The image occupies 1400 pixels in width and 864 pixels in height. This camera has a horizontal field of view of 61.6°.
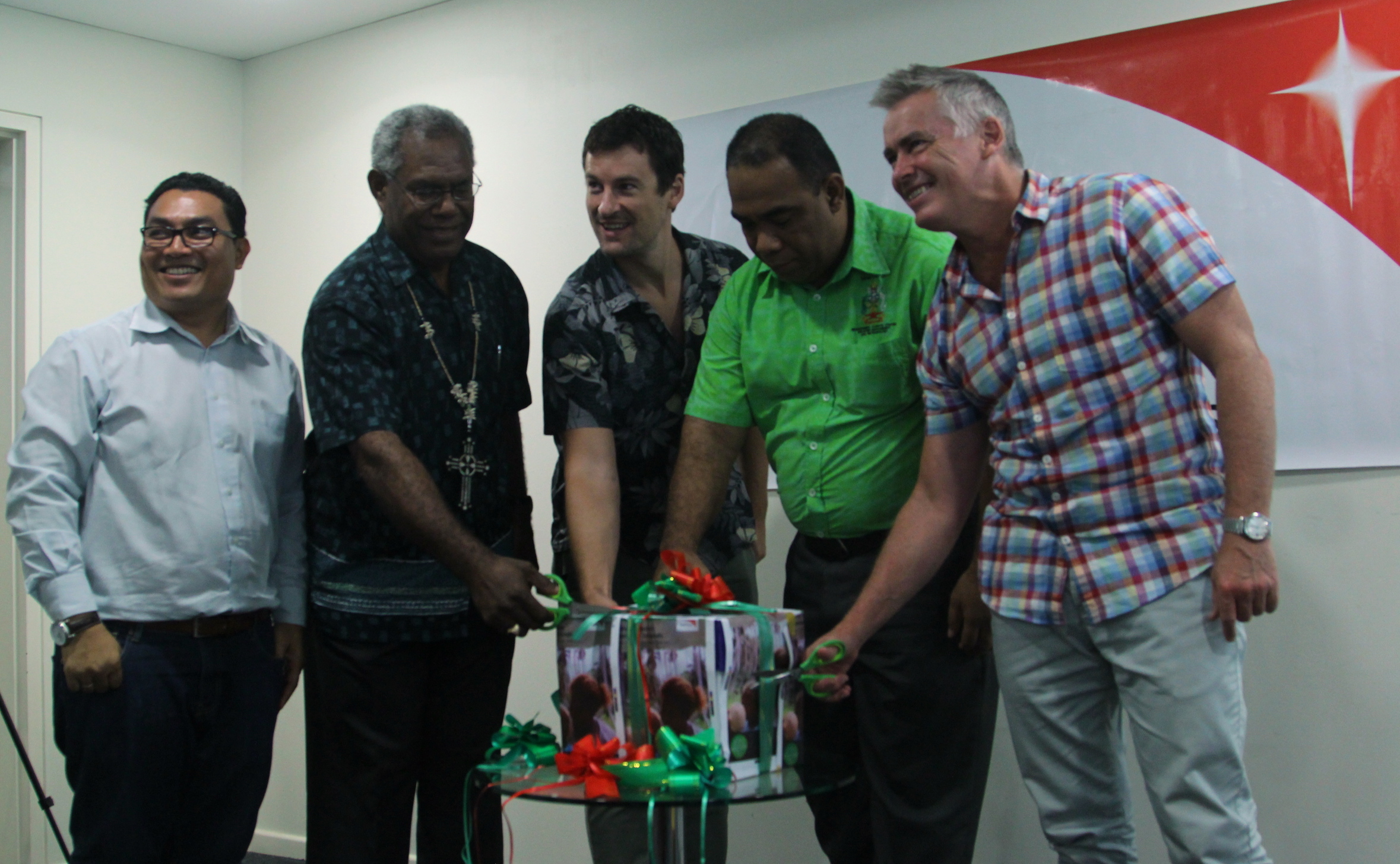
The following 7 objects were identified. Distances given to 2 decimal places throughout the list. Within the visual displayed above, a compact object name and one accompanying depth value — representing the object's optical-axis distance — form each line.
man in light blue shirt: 2.14
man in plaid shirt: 1.60
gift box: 1.60
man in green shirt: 1.91
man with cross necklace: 2.17
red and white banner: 2.30
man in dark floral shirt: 2.23
